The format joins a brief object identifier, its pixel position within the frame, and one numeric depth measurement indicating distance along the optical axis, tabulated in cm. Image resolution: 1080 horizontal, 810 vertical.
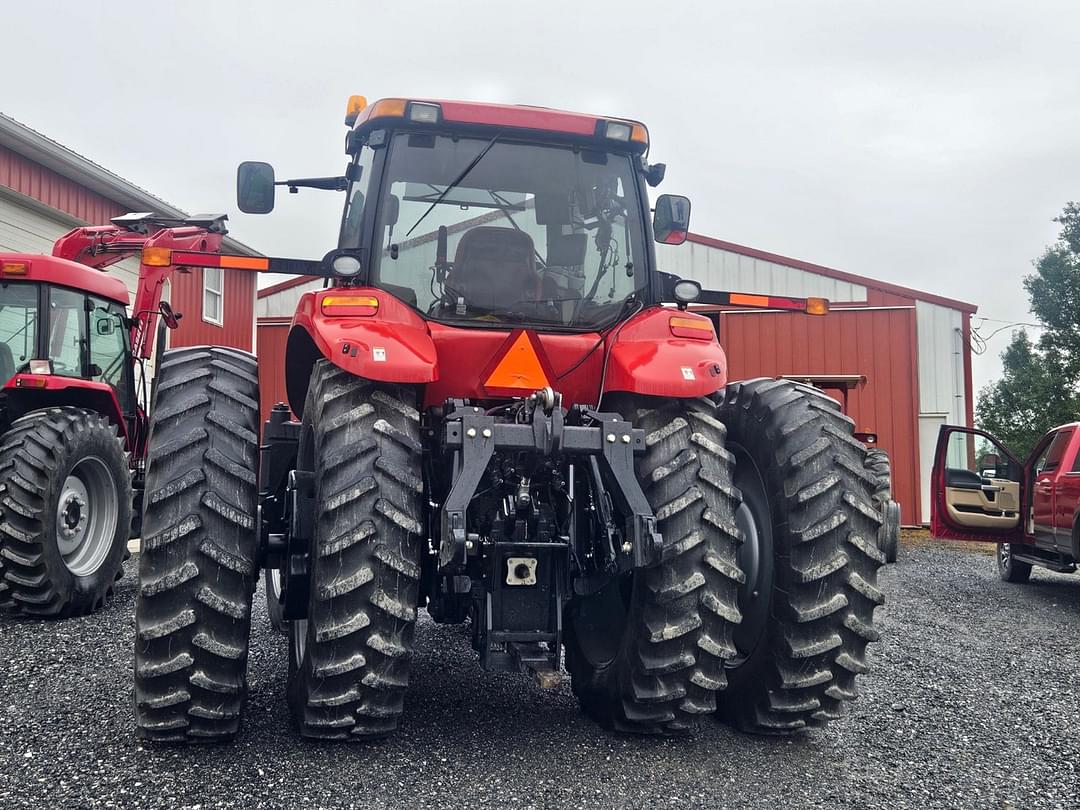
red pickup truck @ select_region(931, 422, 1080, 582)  942
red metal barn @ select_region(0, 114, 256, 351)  1280
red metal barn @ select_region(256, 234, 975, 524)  1717
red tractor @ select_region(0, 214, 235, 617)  596
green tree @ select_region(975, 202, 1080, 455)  2989
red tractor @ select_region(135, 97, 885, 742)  337
